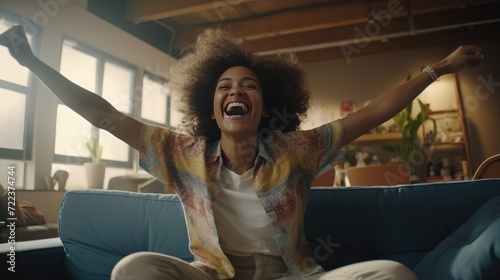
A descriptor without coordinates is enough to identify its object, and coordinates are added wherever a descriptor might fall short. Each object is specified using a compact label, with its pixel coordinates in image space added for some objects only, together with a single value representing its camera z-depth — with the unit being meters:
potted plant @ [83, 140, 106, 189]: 3.91
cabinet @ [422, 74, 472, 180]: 5.39
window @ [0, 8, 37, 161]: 3.29
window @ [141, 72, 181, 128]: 5.29
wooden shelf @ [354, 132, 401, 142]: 5.57
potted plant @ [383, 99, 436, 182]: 4.19
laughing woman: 1.13
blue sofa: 1.32
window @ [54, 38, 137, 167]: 3.96
